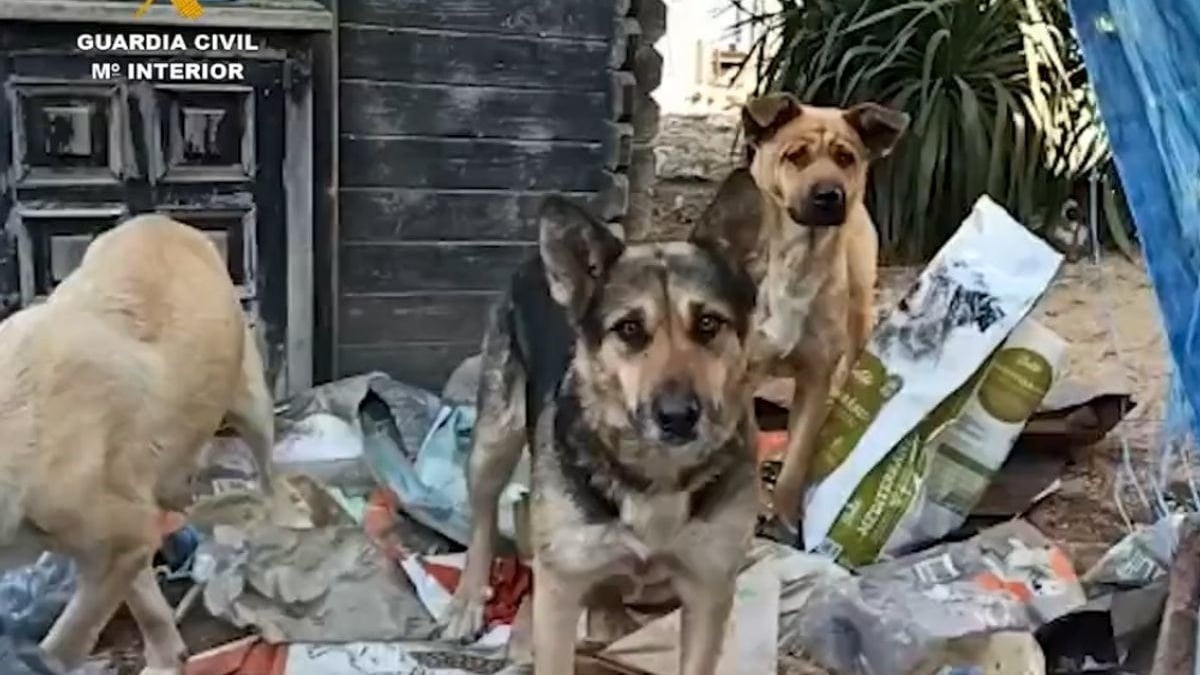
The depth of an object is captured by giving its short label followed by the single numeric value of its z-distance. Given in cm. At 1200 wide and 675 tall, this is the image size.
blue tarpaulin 201
